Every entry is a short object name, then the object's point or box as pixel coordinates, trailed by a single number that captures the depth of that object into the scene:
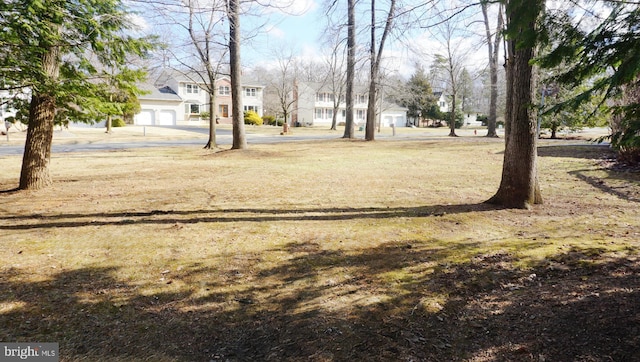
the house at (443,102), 77.31
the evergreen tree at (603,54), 3.42
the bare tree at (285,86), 55.50
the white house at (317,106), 62.75
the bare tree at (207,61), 18.50
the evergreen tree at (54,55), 6.16
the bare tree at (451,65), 35.83
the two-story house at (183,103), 50.03
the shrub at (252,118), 53.72
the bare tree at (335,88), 50.04
